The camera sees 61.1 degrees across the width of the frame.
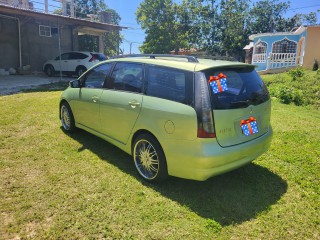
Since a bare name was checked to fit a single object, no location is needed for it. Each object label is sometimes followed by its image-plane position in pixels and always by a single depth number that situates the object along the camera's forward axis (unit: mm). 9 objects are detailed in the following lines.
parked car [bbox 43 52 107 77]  14703
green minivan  3023
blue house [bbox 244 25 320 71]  16547
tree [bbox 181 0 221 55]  34562
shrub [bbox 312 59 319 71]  15758
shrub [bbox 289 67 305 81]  12336
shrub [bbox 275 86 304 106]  8984
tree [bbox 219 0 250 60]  35781
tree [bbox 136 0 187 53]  31422
